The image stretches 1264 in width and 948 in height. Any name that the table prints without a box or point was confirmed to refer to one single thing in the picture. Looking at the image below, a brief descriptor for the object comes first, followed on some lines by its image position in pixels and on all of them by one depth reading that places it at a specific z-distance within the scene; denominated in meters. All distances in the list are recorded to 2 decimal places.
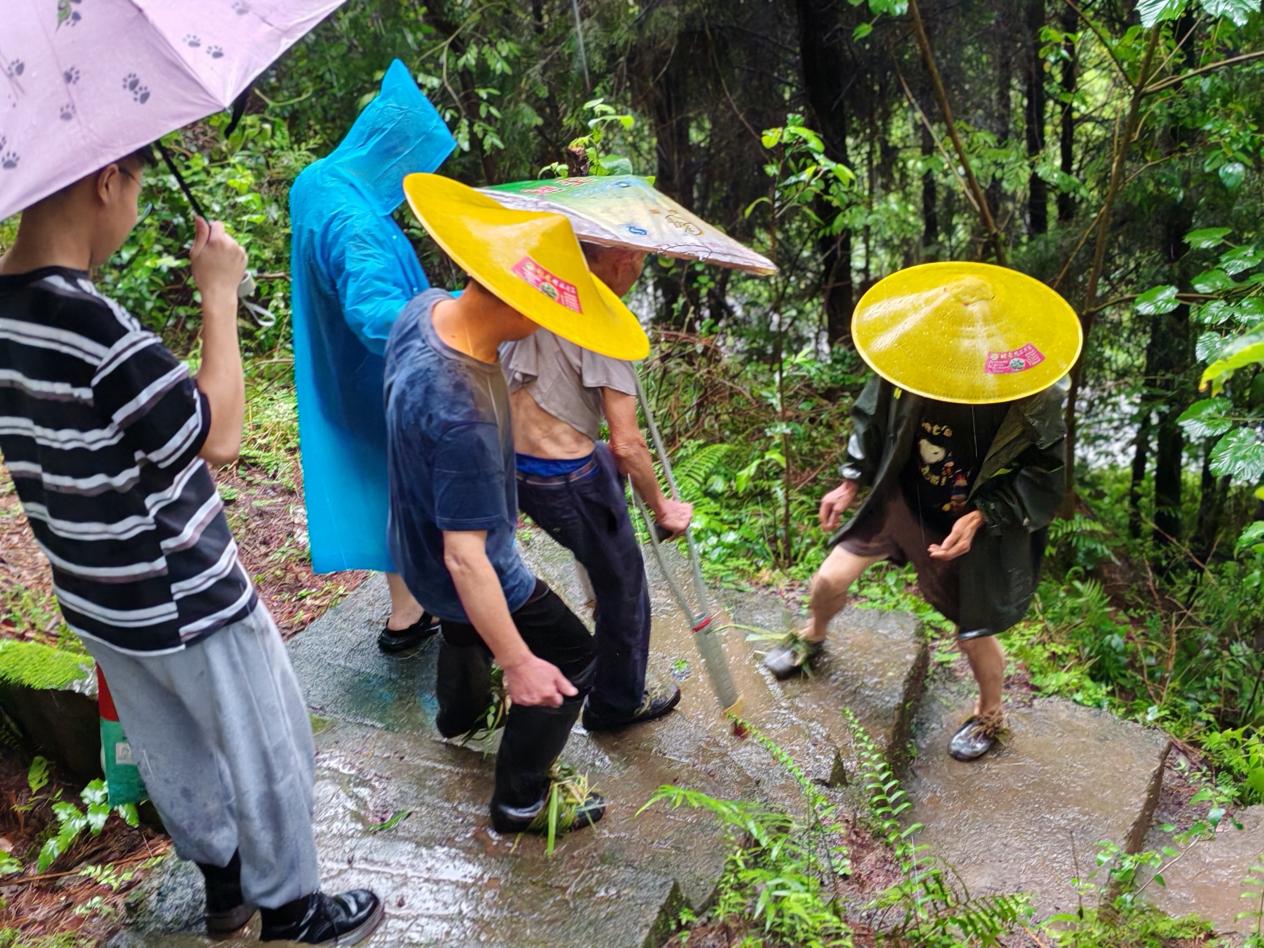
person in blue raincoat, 3.20
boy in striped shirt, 1.75
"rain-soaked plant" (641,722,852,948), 2.47
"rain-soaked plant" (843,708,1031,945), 2.47
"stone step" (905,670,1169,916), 3.35
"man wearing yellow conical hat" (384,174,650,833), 2.15
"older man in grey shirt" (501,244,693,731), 2.87
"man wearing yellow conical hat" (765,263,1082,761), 2.91
